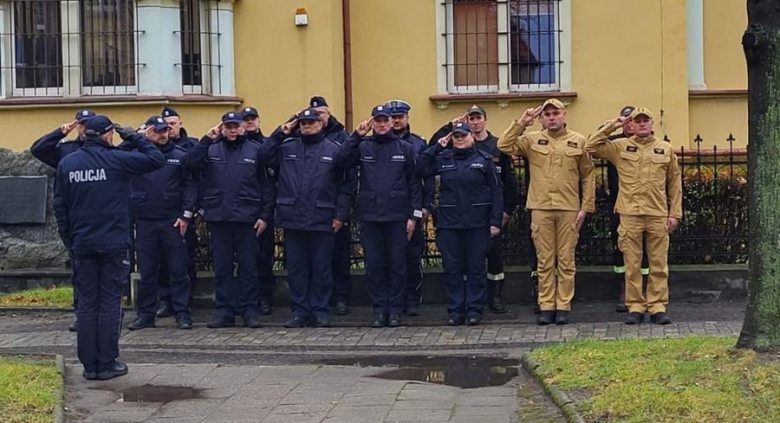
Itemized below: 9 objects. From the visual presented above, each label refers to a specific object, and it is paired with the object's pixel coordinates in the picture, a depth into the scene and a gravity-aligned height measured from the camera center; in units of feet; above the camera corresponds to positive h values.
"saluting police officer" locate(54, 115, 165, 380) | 27.91 -0.93
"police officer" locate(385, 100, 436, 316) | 35.94 -1.24
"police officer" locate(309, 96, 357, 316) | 35.81 -1.36
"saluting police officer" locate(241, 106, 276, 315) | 37.32 -2.49
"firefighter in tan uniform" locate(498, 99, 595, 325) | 34.09 -0.22
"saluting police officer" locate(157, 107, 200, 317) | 36.35 -1.40
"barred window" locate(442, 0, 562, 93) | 54.29 +6.56
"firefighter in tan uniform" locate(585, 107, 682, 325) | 33.37 -0.49
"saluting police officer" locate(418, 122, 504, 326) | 34.68 -0.78
